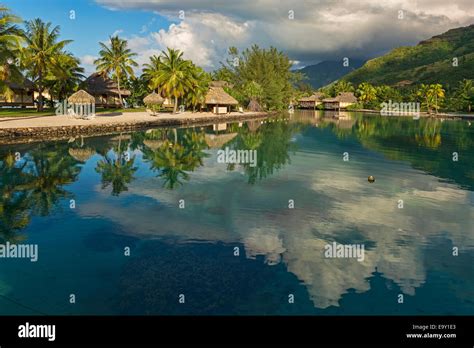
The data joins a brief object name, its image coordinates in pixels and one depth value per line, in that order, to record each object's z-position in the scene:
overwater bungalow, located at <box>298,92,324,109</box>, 127.69
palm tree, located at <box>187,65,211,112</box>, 60.16
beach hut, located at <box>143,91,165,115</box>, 54.72
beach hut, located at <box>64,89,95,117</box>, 41.47
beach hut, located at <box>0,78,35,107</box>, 52.44
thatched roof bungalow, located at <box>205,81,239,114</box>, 66.75
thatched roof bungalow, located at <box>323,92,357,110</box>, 111.08
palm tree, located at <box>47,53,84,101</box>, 52.94
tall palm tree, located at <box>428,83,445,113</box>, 85.88
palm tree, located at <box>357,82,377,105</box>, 107.19
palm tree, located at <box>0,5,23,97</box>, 30.59
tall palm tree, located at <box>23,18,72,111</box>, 43.72
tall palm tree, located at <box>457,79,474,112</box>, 80.87
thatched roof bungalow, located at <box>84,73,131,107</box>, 61.53
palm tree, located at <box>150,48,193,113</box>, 54.88
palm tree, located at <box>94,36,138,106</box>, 59.31
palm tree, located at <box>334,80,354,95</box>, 120.88
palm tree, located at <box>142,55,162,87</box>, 68.44
